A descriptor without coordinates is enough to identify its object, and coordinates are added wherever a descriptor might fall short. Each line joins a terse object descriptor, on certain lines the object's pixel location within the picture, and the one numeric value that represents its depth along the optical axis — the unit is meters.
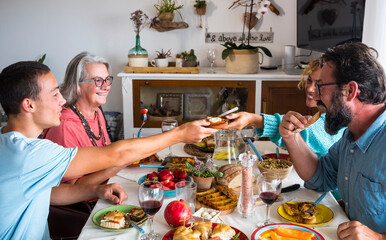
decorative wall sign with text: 4.59
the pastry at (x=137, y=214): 1.50
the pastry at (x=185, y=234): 1.30
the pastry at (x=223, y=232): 1.36
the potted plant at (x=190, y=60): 4.21
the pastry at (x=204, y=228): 1.35
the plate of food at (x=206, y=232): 1.32
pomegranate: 1.44
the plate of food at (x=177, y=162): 2.00
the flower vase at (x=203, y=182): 1.77
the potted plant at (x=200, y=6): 4.41
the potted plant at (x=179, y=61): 4.25
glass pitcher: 2.01
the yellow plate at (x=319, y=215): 1.51
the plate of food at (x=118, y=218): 1.45
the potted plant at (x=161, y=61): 4.21
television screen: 2.84
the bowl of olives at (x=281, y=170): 1.90
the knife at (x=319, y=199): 1.61
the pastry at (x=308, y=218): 1.48
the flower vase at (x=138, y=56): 4.18
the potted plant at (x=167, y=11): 4.39
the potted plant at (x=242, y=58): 4.04
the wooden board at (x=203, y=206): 1.57
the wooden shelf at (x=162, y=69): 4.14
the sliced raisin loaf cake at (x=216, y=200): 1.60
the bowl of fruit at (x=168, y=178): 1.74
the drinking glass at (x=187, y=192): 1.53
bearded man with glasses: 1.51
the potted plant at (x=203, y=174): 1.77
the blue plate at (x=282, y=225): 1.37
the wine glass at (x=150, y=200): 1.38
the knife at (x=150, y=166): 2.03
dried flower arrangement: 4.26
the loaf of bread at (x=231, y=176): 1.74
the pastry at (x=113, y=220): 1.45
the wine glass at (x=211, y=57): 4.29
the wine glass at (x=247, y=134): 2.34
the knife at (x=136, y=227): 1.42
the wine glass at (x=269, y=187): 1.46
